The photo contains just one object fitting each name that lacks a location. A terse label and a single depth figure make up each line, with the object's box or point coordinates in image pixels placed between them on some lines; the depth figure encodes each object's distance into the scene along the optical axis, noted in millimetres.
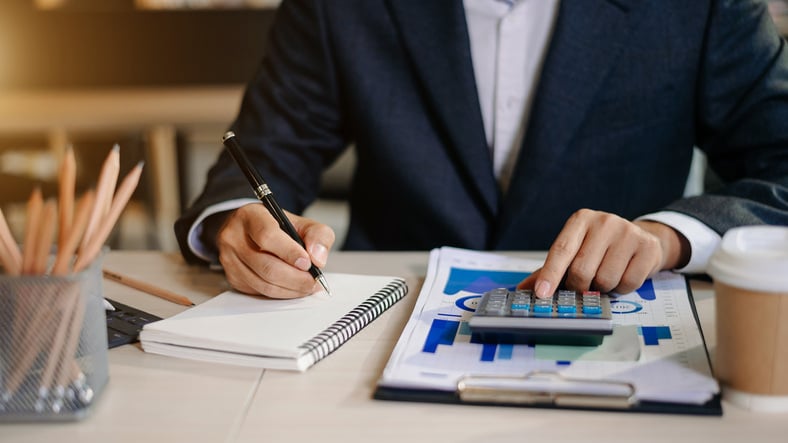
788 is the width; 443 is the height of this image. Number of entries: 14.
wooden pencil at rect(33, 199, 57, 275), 611
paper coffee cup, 592
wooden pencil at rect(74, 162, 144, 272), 633
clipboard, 618
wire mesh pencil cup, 610
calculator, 696
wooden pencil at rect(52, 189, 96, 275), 615
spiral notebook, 727
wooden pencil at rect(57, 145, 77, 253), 623
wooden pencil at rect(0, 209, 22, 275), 638
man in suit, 1179
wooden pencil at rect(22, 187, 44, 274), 615
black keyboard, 795
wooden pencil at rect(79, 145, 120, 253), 631
